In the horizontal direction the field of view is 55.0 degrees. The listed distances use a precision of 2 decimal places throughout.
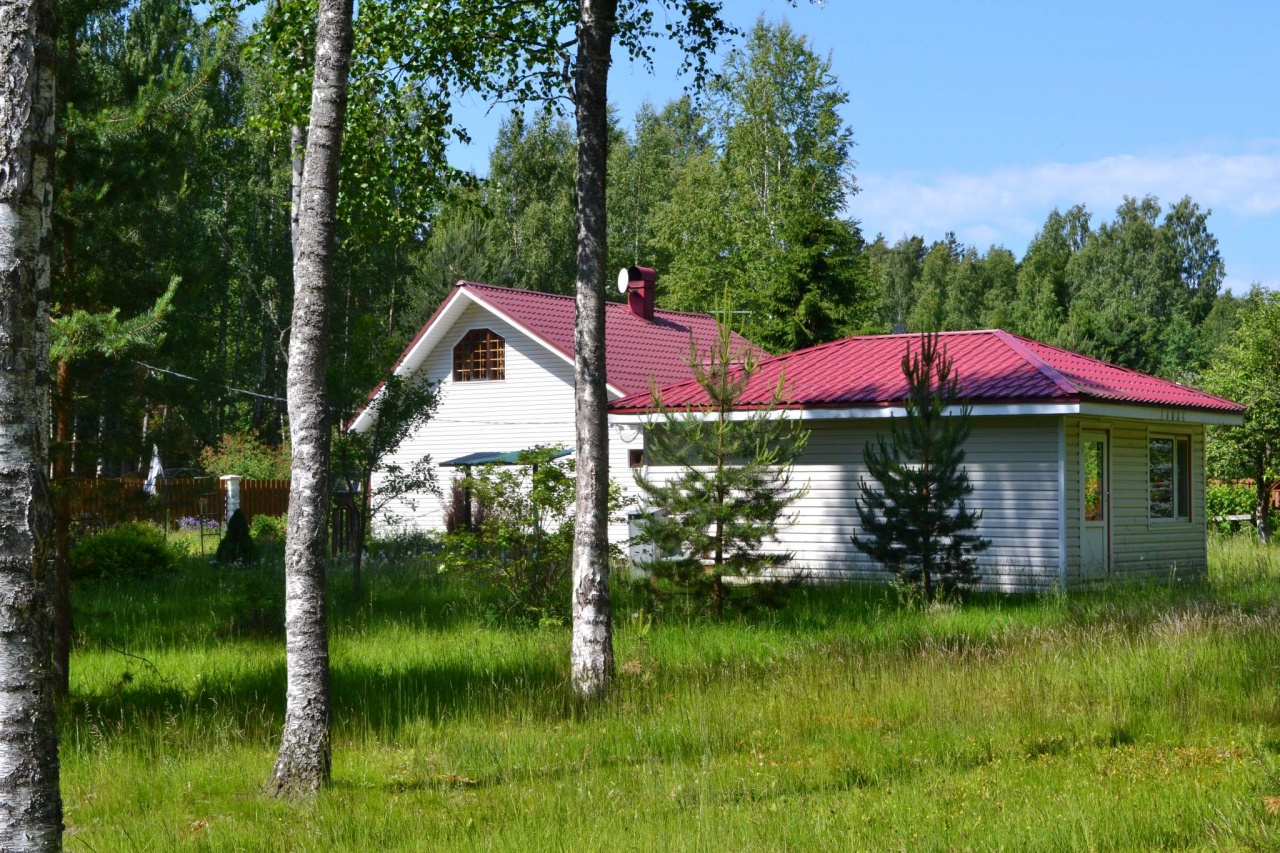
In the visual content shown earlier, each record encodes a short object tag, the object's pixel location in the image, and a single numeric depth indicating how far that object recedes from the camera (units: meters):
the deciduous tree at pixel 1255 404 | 27.34
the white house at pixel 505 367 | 27.41
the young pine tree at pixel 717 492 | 13.73
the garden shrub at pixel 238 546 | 20.86
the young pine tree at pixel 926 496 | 15.53
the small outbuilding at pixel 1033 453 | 17.70
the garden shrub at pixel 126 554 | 18.36
